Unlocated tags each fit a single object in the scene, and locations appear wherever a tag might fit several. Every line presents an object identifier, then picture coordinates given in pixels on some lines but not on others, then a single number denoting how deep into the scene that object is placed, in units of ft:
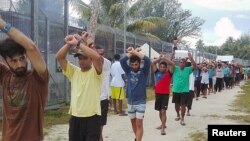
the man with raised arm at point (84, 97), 17.72
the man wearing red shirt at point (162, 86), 32.32
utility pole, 70.52
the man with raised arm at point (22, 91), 11.93
